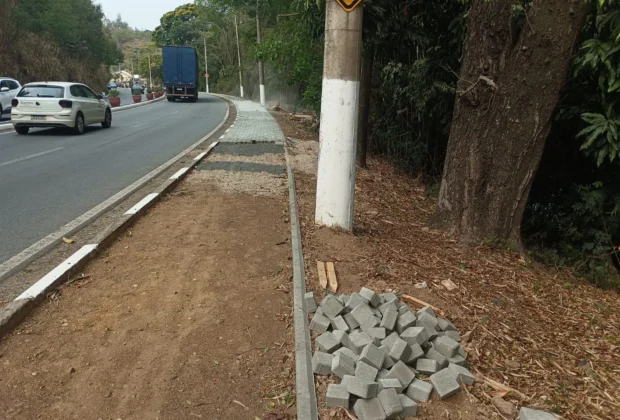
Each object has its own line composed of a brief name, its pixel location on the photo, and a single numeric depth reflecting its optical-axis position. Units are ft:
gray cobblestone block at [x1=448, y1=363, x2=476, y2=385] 9.66
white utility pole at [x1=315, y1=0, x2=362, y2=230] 16.71
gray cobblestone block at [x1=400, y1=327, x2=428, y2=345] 10.30
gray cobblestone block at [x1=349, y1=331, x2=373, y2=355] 10.19
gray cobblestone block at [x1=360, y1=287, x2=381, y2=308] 11.96
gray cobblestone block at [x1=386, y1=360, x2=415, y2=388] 9.39
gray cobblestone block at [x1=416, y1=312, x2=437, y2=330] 11.03
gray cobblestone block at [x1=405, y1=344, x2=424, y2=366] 10.04
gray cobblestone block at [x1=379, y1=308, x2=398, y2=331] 10.83
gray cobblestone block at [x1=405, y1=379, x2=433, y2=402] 9.17
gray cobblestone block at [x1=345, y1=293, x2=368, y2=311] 11.70
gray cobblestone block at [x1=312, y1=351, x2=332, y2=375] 9.91
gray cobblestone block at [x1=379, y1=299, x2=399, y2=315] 11.45
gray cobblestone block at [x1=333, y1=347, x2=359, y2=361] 9.94
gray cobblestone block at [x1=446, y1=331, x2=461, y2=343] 11.10
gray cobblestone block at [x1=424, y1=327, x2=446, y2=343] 10.71
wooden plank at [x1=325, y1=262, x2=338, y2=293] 13.62
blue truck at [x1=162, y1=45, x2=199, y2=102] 129.49
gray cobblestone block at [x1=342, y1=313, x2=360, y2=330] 11.16
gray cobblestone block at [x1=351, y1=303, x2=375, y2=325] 11.09
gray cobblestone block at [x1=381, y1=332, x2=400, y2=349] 10.28
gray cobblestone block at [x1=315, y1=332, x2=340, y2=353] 10.39
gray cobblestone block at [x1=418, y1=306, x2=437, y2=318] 11.39
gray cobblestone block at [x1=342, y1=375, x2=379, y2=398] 8.85
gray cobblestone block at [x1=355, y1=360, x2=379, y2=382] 9.28
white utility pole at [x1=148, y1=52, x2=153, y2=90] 301.22
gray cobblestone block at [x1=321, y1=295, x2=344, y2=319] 11.48
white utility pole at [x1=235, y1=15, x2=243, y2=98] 171.75
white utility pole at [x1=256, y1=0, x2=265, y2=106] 122.62
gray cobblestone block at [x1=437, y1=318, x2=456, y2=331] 11.25
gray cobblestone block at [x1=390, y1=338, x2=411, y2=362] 9.87
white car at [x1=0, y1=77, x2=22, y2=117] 63.67
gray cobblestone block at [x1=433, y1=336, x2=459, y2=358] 10.36
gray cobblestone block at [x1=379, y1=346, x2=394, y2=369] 9.80
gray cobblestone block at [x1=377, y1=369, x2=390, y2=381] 9.45
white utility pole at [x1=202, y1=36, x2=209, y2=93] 214.44
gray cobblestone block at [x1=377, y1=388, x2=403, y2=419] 8.61
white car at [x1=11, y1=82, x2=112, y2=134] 48.24
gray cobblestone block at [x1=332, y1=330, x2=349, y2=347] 10.49
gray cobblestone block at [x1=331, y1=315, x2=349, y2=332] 11.00
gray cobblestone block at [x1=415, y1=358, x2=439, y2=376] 9.85
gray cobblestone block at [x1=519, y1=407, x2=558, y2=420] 8.46
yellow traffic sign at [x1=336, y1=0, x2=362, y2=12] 16.40
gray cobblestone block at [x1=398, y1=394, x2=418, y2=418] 8.79
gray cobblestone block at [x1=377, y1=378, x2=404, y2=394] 9.15
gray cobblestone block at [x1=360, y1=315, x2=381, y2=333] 10.87
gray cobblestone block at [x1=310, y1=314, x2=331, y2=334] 11.27
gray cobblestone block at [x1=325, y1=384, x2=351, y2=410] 8.89
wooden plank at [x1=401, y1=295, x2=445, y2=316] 12.67
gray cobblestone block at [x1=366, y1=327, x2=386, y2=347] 10.48
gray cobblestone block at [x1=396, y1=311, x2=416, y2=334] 10.85
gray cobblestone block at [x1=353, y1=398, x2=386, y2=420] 8.56
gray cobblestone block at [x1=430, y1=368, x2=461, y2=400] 9.18
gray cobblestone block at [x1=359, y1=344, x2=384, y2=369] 9.65
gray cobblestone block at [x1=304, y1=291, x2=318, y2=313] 12.21
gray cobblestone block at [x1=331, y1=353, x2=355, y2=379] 9.66
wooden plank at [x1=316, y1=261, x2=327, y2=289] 13.82
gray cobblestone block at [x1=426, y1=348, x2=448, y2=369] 10.06
